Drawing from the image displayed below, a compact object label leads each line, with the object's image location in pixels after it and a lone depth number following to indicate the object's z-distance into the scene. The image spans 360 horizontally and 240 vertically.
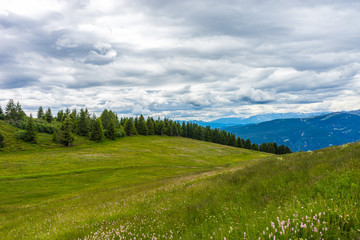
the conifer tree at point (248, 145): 135.04
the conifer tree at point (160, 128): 141.00
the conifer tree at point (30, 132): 82.25
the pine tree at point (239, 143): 134.75
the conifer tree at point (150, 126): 137.88
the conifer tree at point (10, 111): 121.54
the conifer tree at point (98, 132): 100.81
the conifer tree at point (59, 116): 141.45
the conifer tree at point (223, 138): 141.88
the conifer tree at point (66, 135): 86.15
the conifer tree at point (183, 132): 155.38
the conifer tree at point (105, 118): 122.23
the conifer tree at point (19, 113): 124.69
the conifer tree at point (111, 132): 108.06
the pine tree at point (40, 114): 134.50
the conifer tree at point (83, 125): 111.25
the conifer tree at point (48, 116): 131.25
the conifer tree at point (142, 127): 132.50
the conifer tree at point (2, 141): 70.96
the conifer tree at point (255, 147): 132.39
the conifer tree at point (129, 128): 123.25
